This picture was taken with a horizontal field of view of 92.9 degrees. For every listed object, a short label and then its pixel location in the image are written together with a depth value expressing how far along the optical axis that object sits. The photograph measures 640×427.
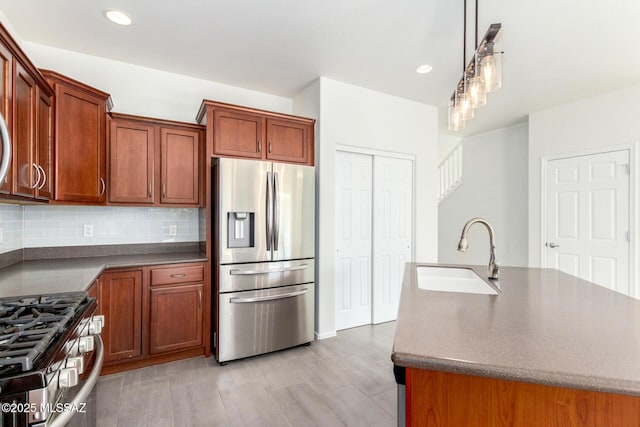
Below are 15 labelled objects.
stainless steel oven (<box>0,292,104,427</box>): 0.82
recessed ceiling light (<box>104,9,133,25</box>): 2.26
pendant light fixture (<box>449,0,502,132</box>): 1.63
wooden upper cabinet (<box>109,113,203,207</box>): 2.75
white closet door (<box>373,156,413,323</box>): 3.75
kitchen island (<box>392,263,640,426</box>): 0.77
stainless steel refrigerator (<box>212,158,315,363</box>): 2.72
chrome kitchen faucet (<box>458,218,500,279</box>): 1.78
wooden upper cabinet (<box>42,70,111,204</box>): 2.26
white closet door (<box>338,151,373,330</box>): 3.50
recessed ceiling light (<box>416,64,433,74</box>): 3.11
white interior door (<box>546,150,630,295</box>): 3.59
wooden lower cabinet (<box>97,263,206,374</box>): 2.45
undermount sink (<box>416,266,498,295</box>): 1.97
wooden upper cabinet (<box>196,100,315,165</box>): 2.82
